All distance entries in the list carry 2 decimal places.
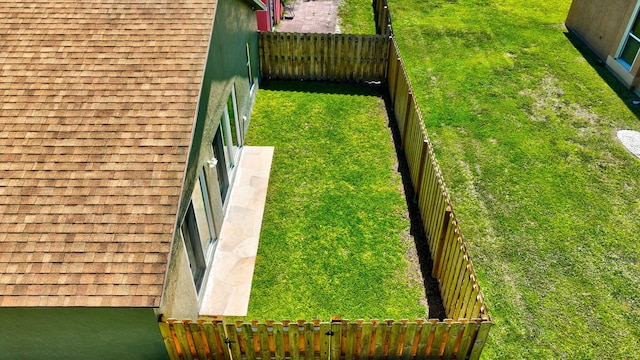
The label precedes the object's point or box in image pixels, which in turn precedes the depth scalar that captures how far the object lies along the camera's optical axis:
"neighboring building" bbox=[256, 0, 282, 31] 18.33
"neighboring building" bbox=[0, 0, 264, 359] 7.04
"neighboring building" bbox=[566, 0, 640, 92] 17.25
